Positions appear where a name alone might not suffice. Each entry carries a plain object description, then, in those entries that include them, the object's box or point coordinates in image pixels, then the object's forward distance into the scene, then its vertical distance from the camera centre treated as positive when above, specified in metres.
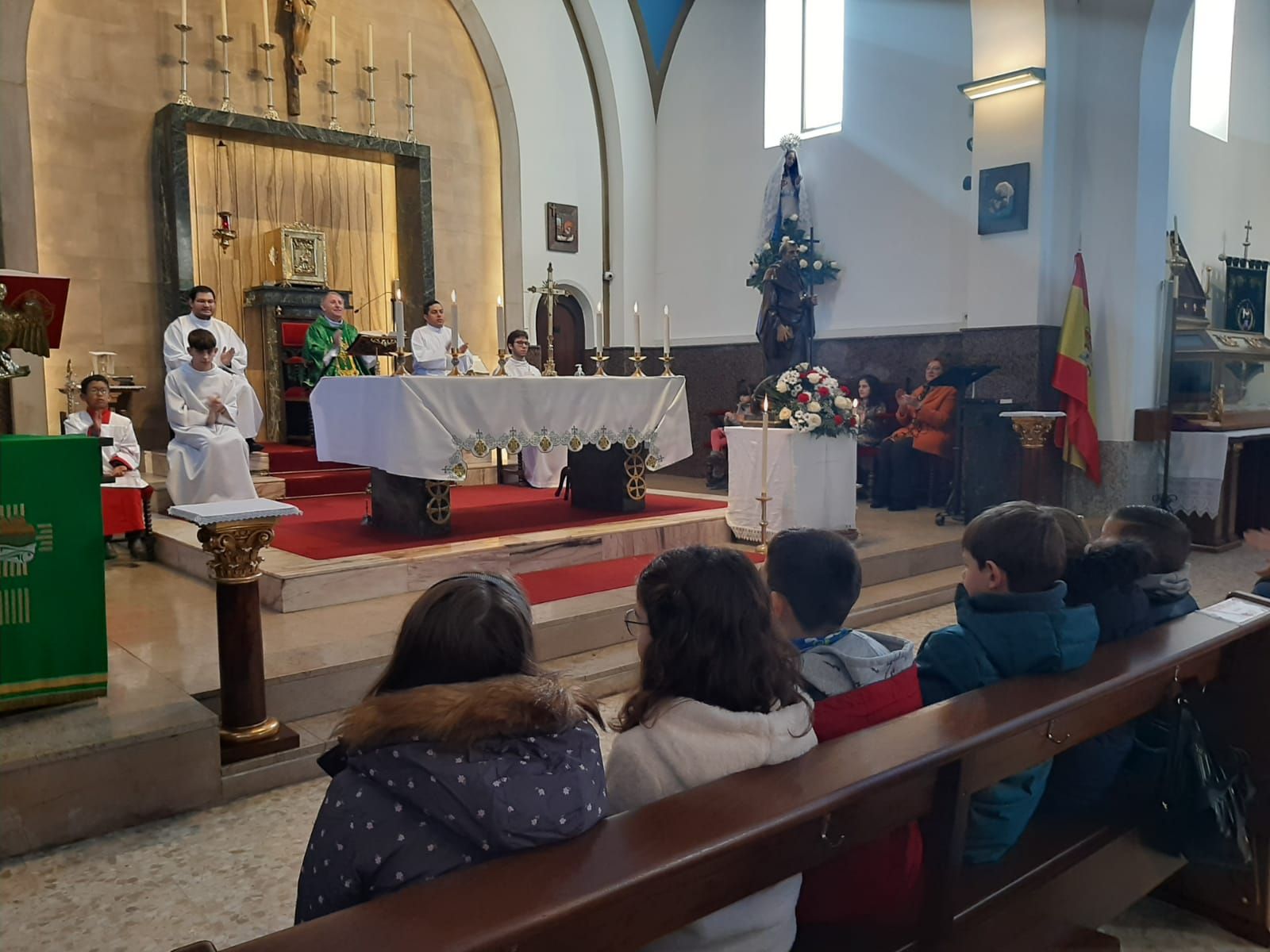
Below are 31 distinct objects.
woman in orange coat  7.53 -0.40
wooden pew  1.15 -0.63
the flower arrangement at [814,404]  5.77 -0.08
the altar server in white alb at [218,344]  6.95 +0.37
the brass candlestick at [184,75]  7.91 +2.63
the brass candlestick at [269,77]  8.45 +2.77
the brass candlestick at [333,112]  8.86 +2.59
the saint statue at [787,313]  9.01 +0.73
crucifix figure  8.44 +3.11
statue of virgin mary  9.37 +1.89
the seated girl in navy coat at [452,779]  1.28 -0.52
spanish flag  7.41 +0.06
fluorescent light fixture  7.32 +2.37
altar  5.23 -0.20
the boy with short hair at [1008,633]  2.04 -0.52
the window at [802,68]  9.63 +3.27
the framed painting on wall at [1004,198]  7.56 +1.52
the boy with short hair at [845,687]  1.80 -0.57
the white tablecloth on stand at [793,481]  5.82 -0.55
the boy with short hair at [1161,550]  2.51 -0.42
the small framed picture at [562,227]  10.21 +1.75
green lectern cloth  2.98 -0.56
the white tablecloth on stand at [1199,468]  7.22 -0.60
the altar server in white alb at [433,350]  8.26 +0.37
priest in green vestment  7.64 +0.44
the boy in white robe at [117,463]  5.62 -0.42
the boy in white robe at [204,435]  6.20 -0.26
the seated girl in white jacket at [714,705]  1.55 -0.51
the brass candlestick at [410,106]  9.36 +2.78
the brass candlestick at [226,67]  8.23 +2.78
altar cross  9.57 +1.05
